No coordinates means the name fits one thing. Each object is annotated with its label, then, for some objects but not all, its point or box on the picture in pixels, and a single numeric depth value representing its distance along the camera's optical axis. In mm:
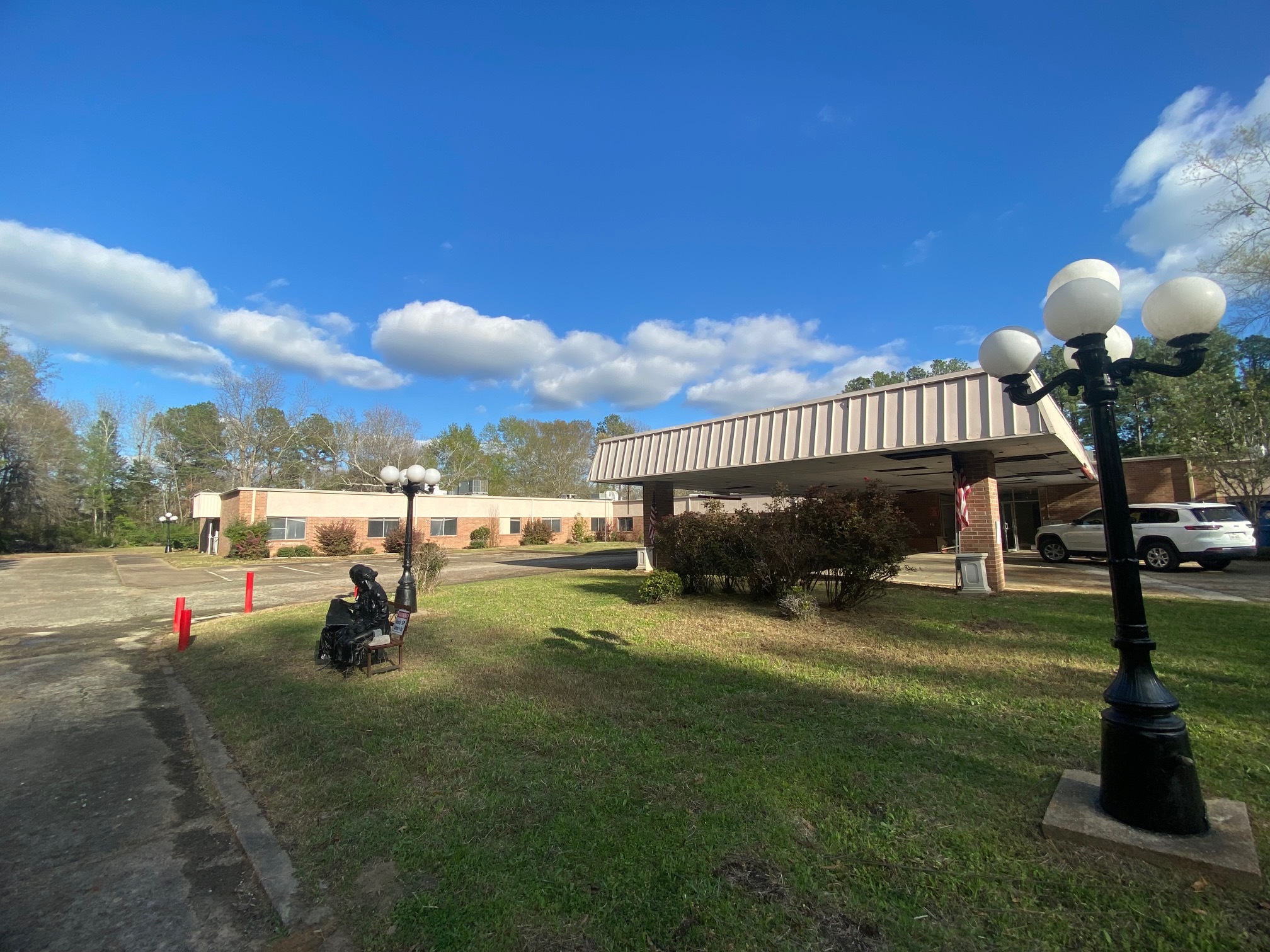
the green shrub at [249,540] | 27734
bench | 5961
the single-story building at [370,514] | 29250
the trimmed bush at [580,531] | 41312
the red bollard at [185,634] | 8047
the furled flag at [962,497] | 10398
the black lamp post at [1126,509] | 2562
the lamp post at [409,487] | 8992
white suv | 12477
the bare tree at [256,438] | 41781
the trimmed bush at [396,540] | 26688
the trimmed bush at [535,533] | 38219
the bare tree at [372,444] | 44781
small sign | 6297
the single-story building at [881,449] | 9031
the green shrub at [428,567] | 11758
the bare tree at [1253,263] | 14375
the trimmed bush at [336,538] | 29484
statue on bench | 5953
